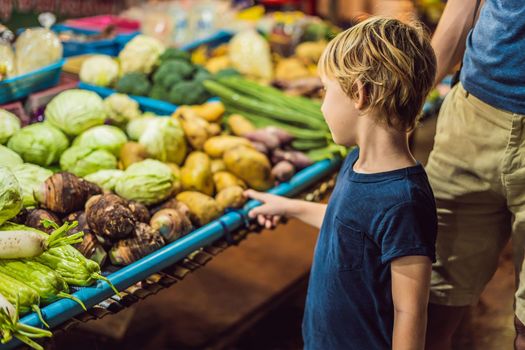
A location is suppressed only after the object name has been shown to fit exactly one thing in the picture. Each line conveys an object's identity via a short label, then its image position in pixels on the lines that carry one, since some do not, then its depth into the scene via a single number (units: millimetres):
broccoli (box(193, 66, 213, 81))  3457
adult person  1818
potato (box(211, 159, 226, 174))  2699
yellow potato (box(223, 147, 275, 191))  2623
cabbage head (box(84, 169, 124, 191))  2377
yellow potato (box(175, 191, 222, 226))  2373
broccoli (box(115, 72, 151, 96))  3344
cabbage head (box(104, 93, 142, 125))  2924
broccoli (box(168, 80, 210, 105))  3258
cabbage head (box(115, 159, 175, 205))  2311
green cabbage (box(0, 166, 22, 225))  1817
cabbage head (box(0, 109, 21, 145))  2432
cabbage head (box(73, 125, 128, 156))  2555
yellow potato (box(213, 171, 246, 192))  2588
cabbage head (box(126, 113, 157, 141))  2799
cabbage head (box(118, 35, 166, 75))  3549
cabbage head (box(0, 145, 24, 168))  2262
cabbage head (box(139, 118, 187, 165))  2623
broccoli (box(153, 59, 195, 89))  3395
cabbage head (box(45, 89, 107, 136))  2625
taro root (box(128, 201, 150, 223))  2160
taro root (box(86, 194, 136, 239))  2016
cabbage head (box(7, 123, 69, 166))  2398
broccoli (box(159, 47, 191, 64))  3621
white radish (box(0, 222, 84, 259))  1741
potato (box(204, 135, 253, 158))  2750
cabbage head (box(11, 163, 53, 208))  2156
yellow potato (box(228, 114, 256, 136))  3000
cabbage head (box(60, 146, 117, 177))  2469
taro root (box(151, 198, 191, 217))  2322
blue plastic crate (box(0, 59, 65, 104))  2729
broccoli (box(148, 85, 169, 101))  3335
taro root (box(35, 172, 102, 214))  2086
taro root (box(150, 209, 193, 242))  2180
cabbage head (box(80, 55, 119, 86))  3408
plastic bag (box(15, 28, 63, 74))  2941
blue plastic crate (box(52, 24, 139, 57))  3818
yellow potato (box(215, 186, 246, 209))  2473
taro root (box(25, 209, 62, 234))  1993
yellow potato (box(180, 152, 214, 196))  2535
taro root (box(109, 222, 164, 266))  2041
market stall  1832
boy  1580
